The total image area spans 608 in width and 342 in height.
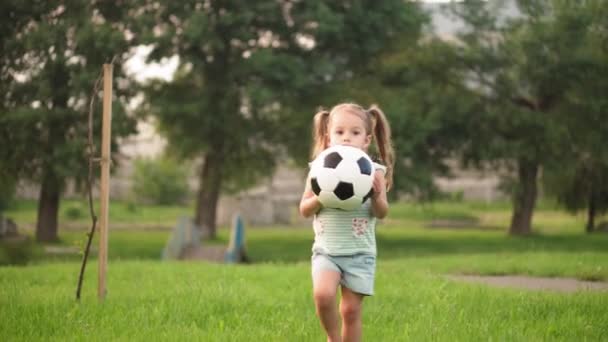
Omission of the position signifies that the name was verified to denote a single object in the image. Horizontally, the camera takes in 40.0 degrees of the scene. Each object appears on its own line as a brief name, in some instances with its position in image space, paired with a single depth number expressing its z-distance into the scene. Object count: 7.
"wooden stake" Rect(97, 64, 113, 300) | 6.95
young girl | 4.77
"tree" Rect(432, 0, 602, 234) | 23.69
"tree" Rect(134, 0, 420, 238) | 21.86
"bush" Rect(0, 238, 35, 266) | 15.63
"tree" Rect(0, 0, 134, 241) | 20.22
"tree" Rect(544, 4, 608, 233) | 23.25
